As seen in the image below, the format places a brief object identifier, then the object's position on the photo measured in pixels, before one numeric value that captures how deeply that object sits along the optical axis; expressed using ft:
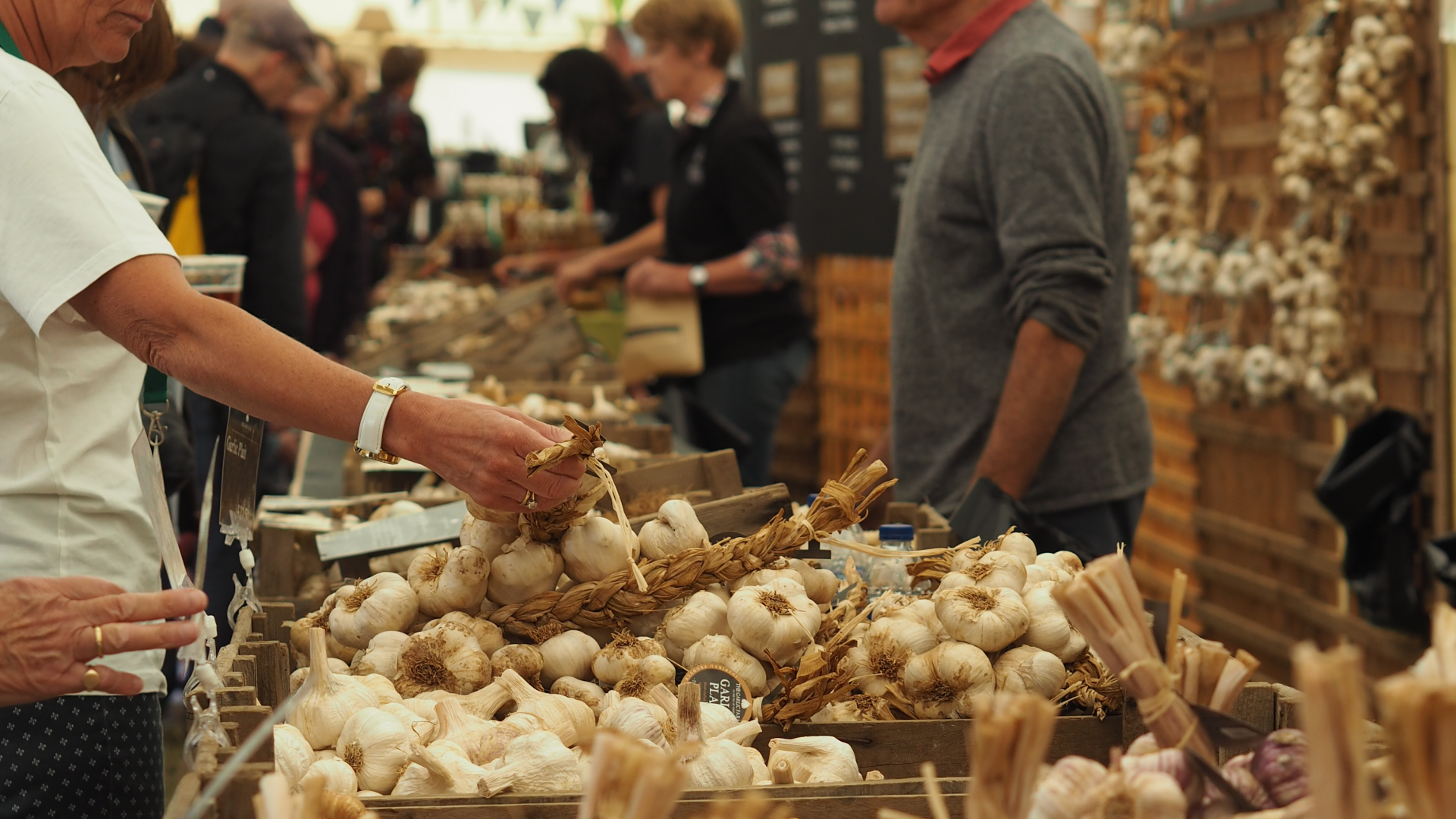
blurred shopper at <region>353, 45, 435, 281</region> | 29.68
